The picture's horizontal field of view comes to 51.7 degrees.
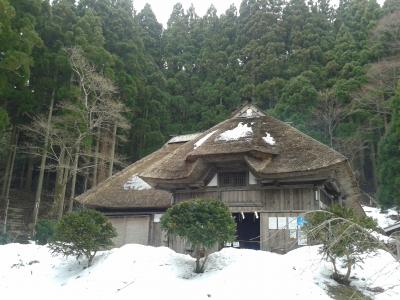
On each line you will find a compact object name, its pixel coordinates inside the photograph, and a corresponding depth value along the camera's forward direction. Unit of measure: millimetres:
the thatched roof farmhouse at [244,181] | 14320
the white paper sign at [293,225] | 14338
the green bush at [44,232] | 17469
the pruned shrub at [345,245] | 9531
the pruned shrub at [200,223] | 10453
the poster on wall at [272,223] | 14547
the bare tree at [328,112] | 31241
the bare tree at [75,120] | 20359
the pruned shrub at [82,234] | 11430
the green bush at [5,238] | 16933
